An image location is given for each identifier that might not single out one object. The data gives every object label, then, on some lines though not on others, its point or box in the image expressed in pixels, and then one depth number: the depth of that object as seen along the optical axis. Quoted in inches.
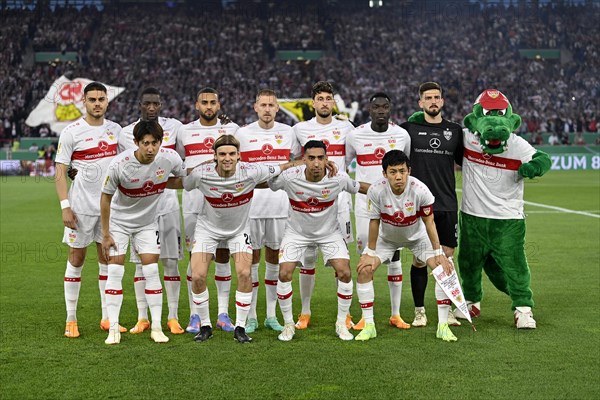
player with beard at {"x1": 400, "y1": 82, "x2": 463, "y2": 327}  287.3
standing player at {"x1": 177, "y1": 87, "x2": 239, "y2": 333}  292.2
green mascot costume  286.0
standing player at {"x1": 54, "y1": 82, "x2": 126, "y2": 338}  277.0
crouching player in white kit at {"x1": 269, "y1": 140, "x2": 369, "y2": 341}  271.7
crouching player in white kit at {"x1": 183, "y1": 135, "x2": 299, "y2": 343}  263.9
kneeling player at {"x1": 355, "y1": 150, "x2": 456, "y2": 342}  265.3
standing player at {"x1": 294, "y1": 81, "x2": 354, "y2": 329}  289.7
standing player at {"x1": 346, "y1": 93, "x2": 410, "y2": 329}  289.1
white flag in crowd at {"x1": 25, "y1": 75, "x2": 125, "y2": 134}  1103.0
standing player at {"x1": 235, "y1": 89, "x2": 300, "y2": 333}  293.0
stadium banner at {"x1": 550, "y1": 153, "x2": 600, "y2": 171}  1363.2
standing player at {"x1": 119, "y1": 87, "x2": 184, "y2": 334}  282.8
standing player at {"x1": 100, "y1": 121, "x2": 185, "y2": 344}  258.1
